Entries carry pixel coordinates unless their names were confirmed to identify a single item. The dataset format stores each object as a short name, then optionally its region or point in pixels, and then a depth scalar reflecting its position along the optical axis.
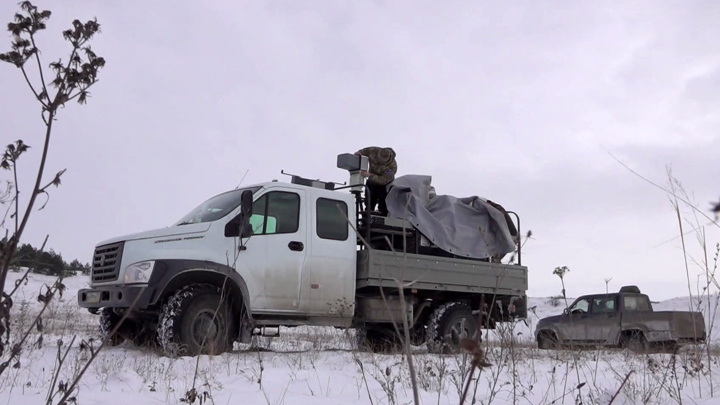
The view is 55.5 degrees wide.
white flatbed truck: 8.05
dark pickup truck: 14.01
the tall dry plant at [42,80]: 1.44
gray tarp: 10.22
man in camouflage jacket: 10.43
